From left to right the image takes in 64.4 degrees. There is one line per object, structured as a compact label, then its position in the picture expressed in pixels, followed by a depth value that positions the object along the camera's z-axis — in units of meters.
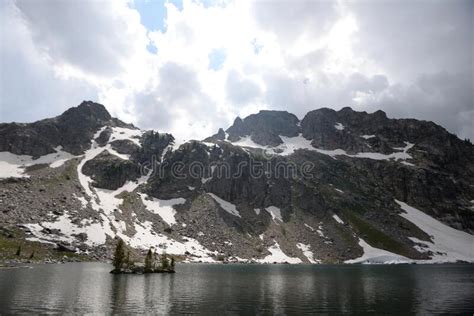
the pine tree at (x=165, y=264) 134.09
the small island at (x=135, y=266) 122.06
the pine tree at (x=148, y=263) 131.51
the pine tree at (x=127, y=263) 128.25
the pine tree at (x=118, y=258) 121.81
